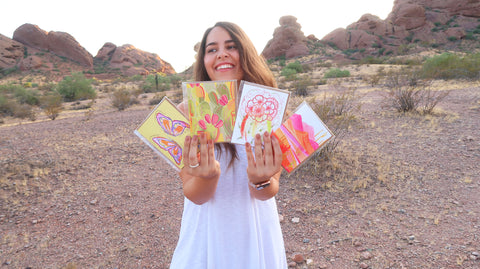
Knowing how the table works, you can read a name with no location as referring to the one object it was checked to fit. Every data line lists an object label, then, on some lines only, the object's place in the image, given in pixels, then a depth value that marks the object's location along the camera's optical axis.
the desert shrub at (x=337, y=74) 19.83
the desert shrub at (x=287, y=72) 22.36
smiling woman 1.08
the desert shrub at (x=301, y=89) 11.84
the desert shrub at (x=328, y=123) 4.45
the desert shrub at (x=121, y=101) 11.78
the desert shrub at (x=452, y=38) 42.47
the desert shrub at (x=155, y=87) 18.55
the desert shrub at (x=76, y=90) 16.09
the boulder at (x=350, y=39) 47.00
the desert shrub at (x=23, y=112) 10.68
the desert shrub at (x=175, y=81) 21.54
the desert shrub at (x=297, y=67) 26.91
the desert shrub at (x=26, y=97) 14.34
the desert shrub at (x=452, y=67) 11.75
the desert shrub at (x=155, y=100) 12.86
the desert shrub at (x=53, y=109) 10.23
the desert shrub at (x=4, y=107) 11.49
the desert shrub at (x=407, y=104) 7.08
